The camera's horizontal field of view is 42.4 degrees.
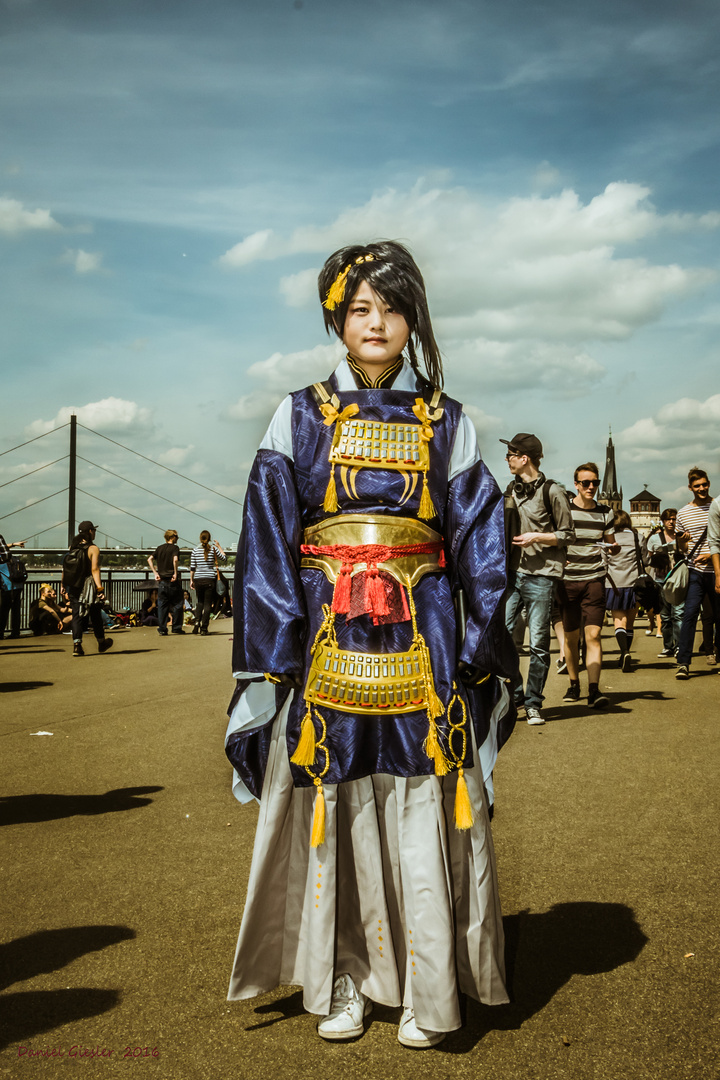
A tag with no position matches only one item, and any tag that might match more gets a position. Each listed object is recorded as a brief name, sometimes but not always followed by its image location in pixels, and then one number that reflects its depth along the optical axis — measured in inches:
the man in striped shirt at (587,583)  318.3
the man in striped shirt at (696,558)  384.8
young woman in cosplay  106.1
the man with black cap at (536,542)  290.0
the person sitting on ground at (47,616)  664.4
